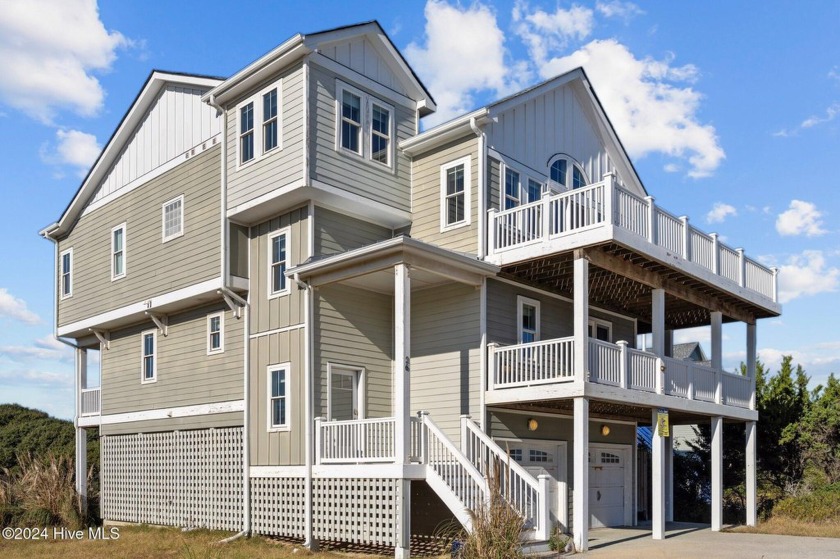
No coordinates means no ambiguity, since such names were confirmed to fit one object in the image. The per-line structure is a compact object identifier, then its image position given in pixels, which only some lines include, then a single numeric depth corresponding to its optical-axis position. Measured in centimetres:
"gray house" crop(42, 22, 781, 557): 1619
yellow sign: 1773
